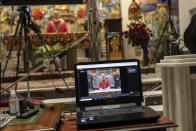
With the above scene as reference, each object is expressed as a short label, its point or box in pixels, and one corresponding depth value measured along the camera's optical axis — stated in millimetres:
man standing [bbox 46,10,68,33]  4972
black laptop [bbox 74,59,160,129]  1230
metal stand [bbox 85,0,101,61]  1430
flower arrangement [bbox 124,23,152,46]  3711
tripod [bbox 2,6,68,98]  2136
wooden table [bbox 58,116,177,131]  917
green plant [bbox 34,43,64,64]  3647
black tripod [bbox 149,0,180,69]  2288
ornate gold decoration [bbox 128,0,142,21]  4625
